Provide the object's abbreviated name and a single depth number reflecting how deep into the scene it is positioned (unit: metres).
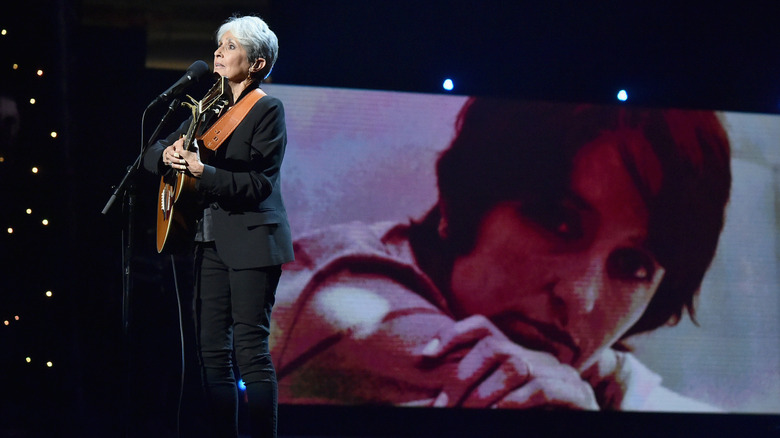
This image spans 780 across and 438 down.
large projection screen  7.22
